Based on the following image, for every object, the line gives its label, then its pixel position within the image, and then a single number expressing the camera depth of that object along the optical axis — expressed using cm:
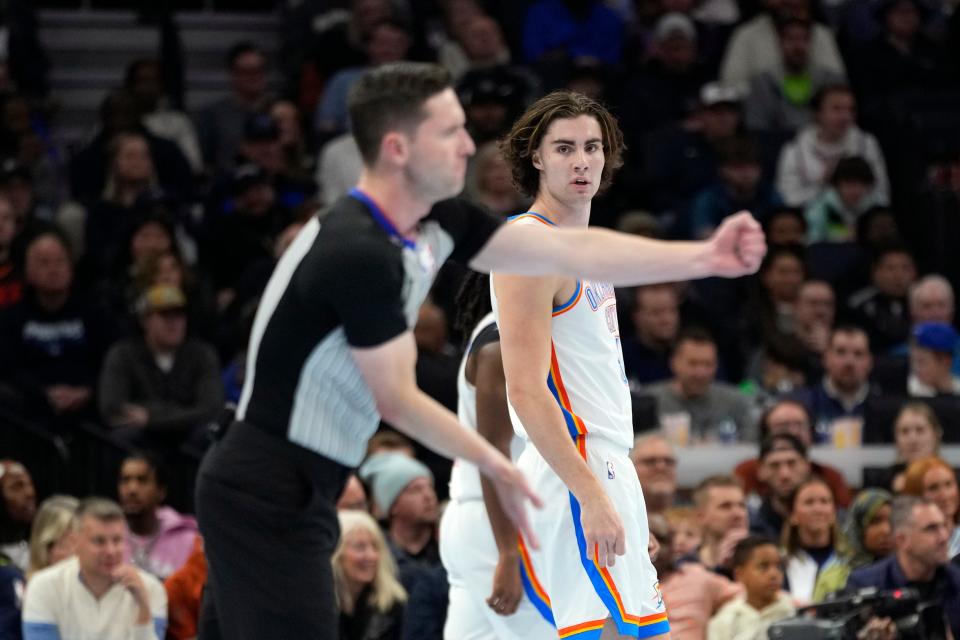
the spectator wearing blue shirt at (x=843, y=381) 2119
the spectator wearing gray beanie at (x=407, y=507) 1737
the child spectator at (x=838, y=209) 2569
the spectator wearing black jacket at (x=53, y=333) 2119
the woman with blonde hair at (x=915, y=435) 1920
